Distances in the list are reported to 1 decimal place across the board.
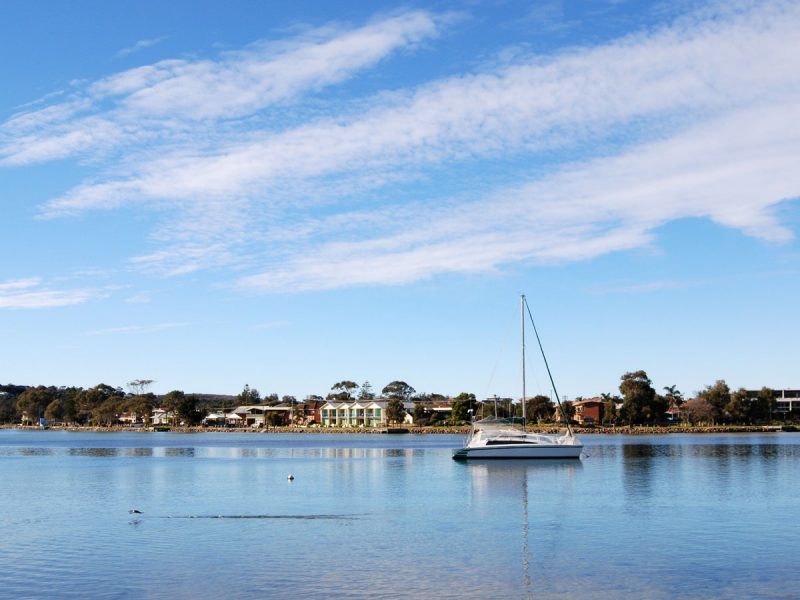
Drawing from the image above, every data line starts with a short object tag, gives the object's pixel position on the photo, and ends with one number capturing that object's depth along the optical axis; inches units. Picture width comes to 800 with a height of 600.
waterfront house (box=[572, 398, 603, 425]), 7265.3
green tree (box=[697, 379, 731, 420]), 7096.5
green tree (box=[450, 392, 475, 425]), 7391.7
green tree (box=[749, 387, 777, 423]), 7199.8
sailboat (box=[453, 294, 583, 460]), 2952.8
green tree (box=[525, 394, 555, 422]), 7209.6
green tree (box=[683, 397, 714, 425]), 7086.6
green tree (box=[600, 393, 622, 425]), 6771.7
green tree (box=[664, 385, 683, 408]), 7790.4
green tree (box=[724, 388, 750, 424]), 7058.1
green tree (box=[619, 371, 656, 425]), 6299.2
